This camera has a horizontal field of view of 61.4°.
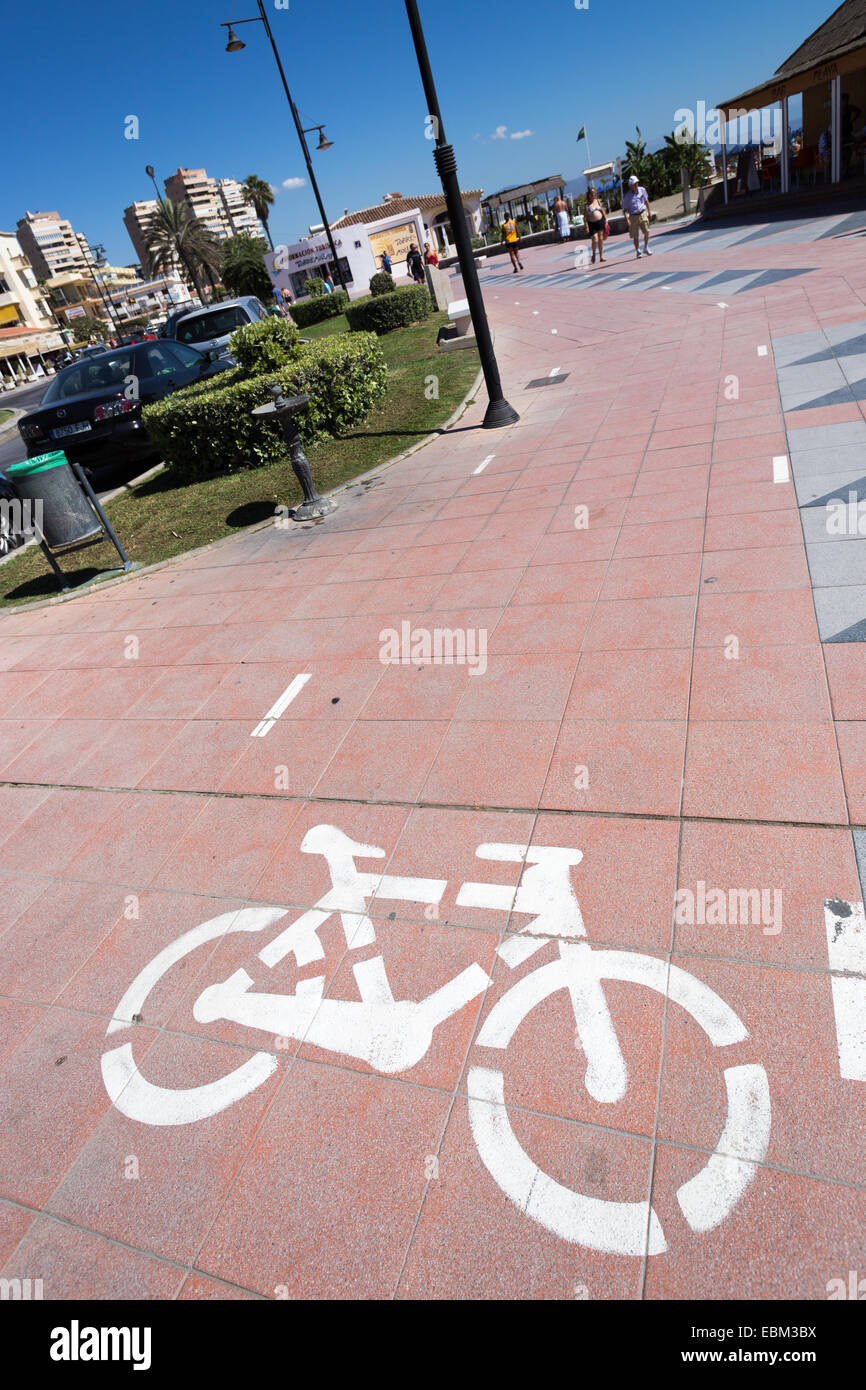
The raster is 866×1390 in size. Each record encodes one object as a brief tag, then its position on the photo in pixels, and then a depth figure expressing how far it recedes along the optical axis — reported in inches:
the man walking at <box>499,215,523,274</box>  946.1
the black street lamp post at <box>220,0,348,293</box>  793.9
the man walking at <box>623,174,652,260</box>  730.8
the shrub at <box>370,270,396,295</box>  1128.2
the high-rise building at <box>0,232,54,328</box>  3245.6
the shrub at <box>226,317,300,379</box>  413.7
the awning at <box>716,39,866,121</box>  641.6
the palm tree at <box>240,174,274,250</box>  2861.7
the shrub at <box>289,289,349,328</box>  1191.6
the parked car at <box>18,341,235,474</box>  416.2
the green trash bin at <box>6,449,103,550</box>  290.4
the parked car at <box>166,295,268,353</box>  593.6
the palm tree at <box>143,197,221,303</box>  2358.5
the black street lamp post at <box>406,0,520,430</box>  310.0
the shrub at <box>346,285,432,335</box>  839.7
